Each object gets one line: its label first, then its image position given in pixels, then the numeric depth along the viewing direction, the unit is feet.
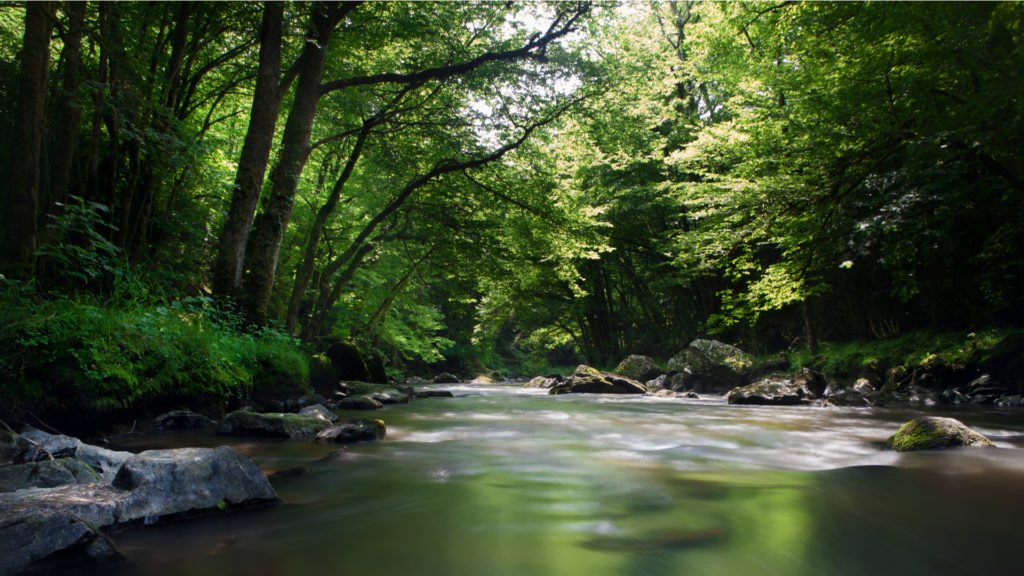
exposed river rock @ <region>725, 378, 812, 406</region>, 37.11
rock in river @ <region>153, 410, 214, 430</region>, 18.17
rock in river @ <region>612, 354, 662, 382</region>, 65.41
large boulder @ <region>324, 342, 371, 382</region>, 47.52
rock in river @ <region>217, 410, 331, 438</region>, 18.38
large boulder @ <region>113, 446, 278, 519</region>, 9.09
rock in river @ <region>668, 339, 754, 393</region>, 52.85
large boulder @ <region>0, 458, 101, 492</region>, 8.98
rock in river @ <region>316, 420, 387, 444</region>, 18.60
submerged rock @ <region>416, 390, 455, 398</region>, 50.30
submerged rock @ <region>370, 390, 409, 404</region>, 37.93
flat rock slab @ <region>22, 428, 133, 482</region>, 10.82
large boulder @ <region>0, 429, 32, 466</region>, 10.59
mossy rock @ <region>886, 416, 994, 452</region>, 17.29
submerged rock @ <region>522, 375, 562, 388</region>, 73.31
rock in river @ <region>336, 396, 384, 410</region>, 32.01
